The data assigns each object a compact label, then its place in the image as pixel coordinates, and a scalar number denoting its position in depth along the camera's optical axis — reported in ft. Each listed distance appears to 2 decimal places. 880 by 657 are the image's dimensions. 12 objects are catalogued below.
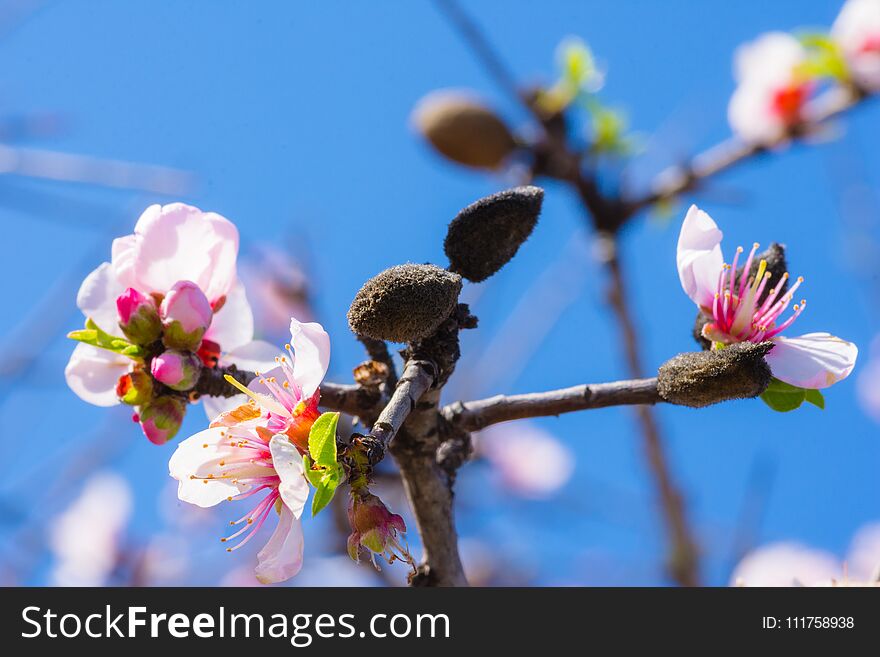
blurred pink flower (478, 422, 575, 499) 9.99
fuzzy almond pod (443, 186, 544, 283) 3.67
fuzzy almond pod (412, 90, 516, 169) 5.63
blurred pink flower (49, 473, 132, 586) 6.03
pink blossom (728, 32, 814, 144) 5.54
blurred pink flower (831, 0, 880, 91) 4.92
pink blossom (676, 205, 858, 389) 3.69
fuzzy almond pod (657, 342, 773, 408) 3.62
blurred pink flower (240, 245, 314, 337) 5.14
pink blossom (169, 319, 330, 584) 3.63
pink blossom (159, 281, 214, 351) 3.72
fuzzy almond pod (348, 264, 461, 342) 3.59
